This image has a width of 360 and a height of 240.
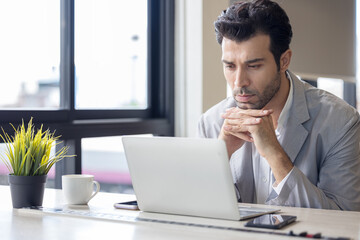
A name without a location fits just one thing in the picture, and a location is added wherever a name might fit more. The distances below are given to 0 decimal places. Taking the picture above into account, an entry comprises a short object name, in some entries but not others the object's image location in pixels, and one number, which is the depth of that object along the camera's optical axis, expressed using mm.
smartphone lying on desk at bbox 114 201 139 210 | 2393
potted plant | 2450
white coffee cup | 2484
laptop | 2204
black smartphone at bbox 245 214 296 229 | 2128
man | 2654
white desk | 2056
